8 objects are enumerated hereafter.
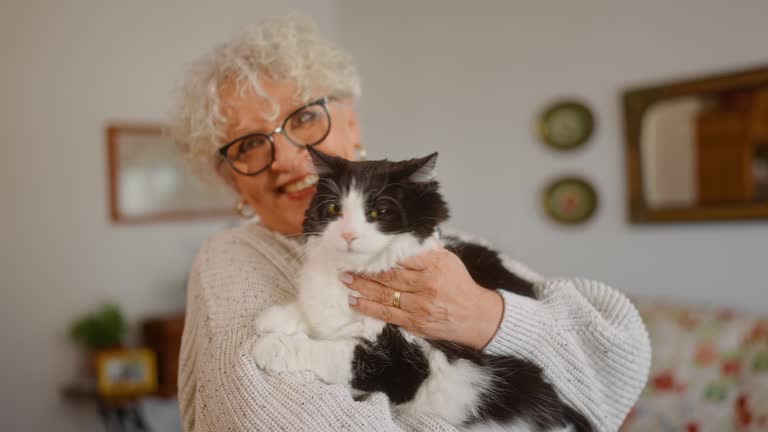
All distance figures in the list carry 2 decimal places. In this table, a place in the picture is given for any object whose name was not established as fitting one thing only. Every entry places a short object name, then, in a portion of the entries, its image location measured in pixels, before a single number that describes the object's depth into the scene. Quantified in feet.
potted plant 11.28
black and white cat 3.14
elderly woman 3.10
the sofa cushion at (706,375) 8.18
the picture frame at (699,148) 9.49
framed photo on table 10.77
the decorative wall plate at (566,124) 11.57
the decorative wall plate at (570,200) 11.60
